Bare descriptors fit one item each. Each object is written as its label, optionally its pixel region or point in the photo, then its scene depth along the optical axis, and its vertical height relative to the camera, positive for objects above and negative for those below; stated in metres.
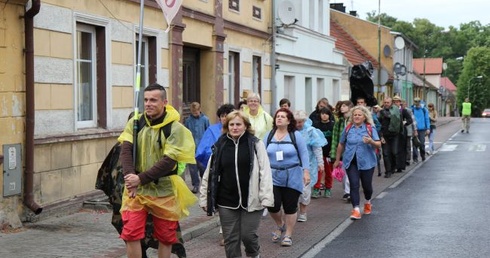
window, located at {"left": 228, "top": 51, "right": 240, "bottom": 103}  19.83 +0.78
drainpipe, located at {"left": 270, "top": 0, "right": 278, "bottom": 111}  22.62 +1.12
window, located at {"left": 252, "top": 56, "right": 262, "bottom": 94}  21.58 +0.91
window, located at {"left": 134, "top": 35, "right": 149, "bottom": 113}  14.53 +0.76
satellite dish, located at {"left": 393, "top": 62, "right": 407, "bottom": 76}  31.80 +1.54
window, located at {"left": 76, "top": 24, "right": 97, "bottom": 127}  11.94 +0.48
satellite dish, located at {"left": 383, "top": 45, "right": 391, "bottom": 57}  31.07 +2.27
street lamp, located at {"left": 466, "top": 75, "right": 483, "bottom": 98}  107.25 +3.74
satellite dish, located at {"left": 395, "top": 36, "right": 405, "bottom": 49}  34.31 +2.84
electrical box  9.68 -0.78
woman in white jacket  7.21 -0.74
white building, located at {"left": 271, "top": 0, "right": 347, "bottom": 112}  23.08 +1.72
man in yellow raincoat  6.51 -0.48
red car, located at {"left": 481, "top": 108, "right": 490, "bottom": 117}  93.19 -0.83
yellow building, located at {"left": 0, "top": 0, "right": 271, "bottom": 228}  9.92 +0.44
